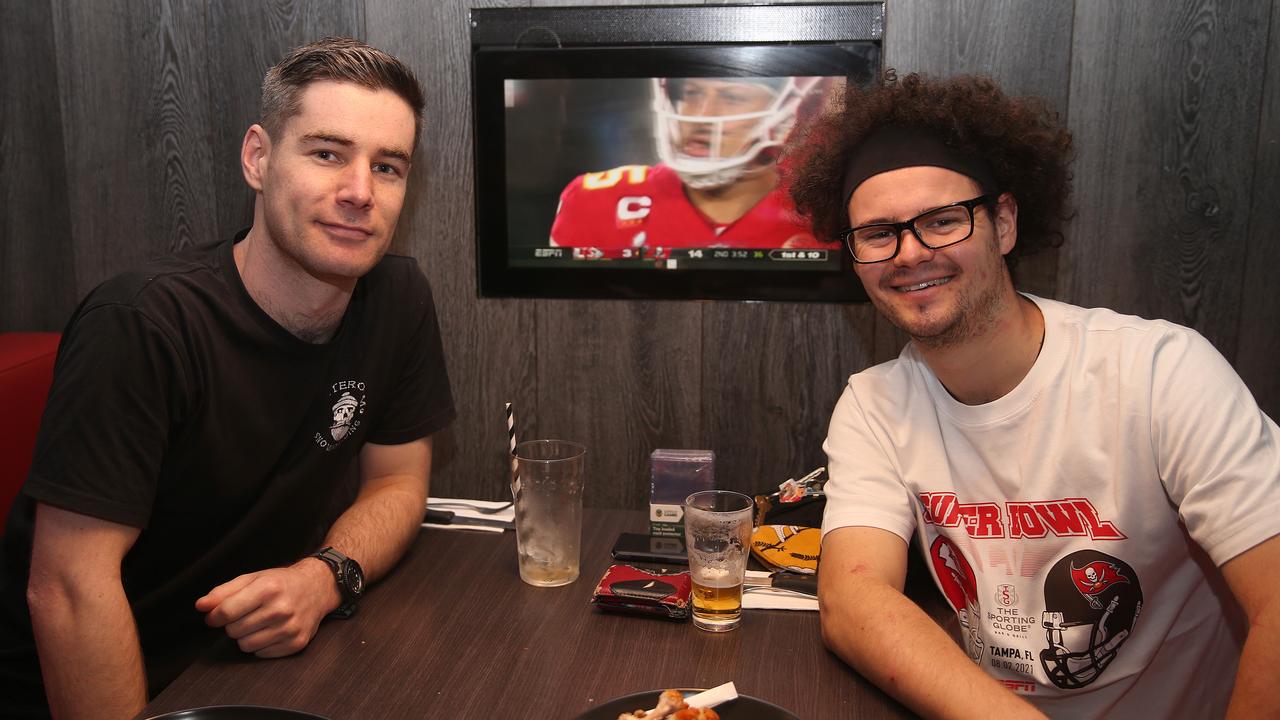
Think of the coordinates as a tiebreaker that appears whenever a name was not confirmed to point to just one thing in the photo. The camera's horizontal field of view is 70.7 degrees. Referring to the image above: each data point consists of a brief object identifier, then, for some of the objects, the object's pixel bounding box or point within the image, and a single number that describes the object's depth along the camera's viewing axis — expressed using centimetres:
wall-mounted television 189
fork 181
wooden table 111
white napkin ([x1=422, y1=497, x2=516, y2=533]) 174
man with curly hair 130
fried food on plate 102
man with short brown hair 128
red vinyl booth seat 166
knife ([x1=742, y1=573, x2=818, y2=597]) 143
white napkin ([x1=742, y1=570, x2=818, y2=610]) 139
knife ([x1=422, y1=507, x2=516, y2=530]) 175
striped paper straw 151
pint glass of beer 130
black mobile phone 156
